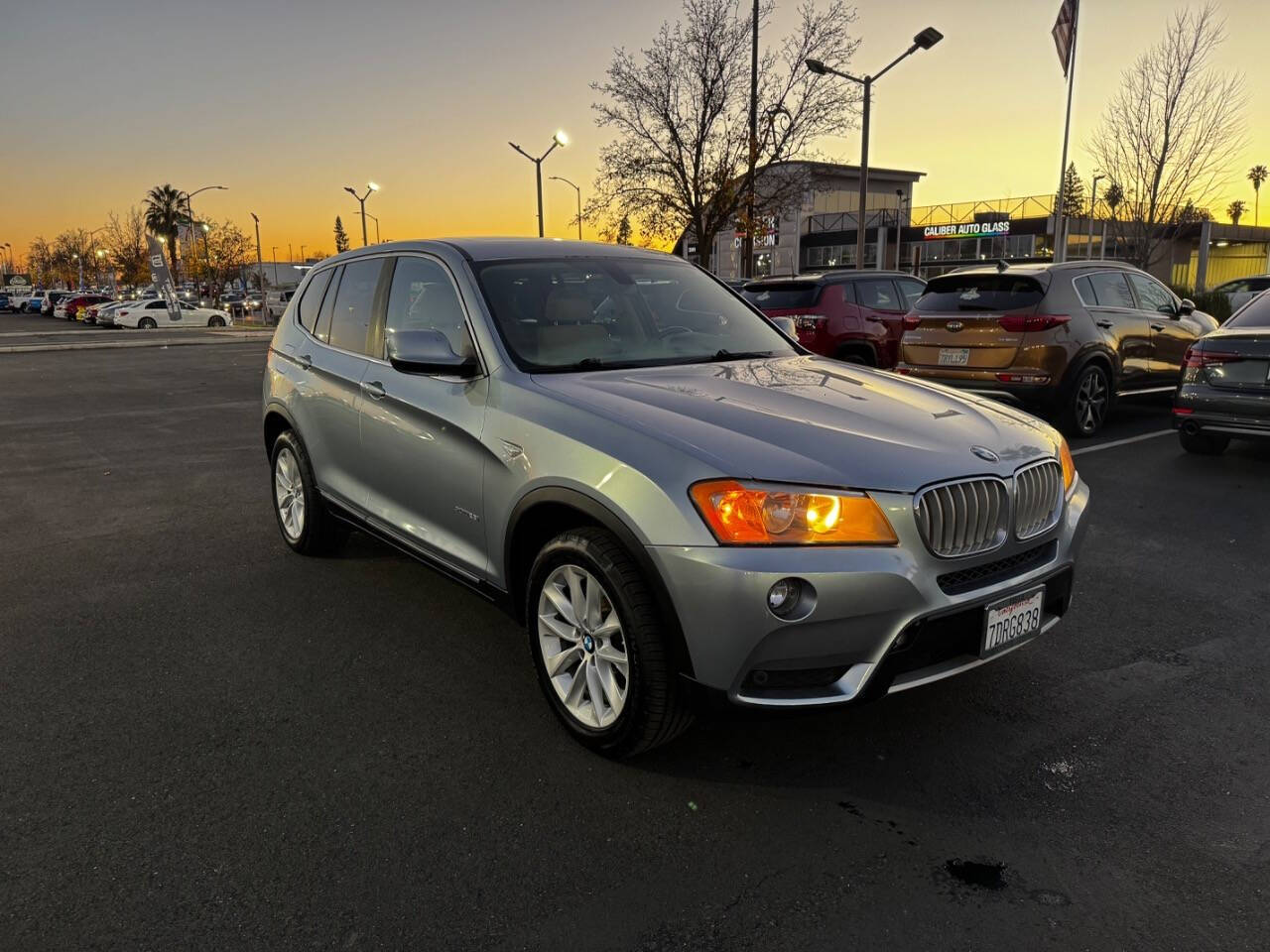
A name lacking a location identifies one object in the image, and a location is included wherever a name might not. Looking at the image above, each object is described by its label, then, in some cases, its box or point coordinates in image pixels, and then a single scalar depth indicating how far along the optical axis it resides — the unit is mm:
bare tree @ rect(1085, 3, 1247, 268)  21734
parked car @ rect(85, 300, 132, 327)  42906
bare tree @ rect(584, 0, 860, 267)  23656
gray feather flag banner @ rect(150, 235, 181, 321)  39938
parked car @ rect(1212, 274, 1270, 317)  20953
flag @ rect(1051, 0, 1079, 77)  22266
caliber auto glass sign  55625
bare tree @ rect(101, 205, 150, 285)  84562
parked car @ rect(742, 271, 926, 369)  10695
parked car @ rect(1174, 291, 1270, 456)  7086
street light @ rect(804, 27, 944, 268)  19344
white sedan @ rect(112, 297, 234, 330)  42219
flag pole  22484
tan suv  8469
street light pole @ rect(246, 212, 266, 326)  50400
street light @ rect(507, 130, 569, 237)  31398
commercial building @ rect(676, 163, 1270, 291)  55688
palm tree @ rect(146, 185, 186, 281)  82062
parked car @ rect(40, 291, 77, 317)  63088
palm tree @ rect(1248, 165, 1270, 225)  128625
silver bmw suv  2600
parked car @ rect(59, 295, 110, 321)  51875
